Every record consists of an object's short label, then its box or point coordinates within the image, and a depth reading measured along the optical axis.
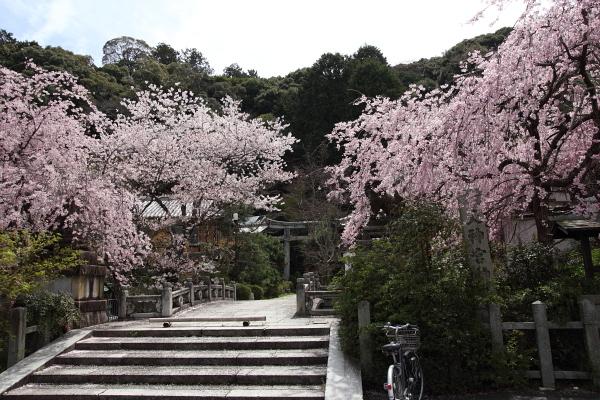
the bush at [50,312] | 8.69
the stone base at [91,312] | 9.99
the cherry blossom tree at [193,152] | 17.08
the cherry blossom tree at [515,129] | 6.97
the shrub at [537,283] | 6.60
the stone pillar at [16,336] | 8.03
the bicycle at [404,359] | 5.38
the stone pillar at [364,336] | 6.75
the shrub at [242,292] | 22.91
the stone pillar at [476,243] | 7.10
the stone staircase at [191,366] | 6.64
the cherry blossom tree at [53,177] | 10.20
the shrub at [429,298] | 6.34
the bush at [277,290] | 26.53
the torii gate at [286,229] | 31.48
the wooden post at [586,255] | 8.56
